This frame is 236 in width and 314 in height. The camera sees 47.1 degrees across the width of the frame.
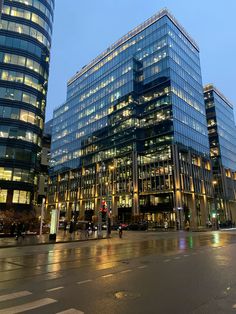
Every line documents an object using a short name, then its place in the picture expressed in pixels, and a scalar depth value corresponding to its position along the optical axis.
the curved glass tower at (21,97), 47.88
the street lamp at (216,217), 60.42
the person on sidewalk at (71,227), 41.03
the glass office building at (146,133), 75.69
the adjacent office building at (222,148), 97.25
